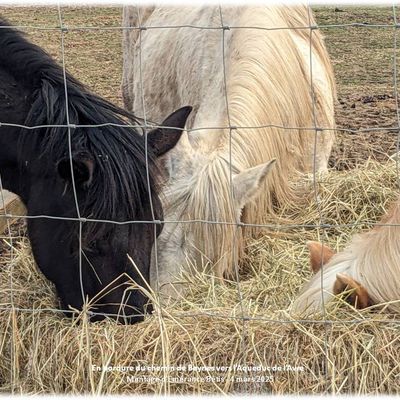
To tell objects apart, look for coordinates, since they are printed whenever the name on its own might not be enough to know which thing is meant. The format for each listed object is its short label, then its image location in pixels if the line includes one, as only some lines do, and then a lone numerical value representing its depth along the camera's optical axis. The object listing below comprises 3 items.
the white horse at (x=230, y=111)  3.55
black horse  2.95
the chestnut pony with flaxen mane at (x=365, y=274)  2.87
